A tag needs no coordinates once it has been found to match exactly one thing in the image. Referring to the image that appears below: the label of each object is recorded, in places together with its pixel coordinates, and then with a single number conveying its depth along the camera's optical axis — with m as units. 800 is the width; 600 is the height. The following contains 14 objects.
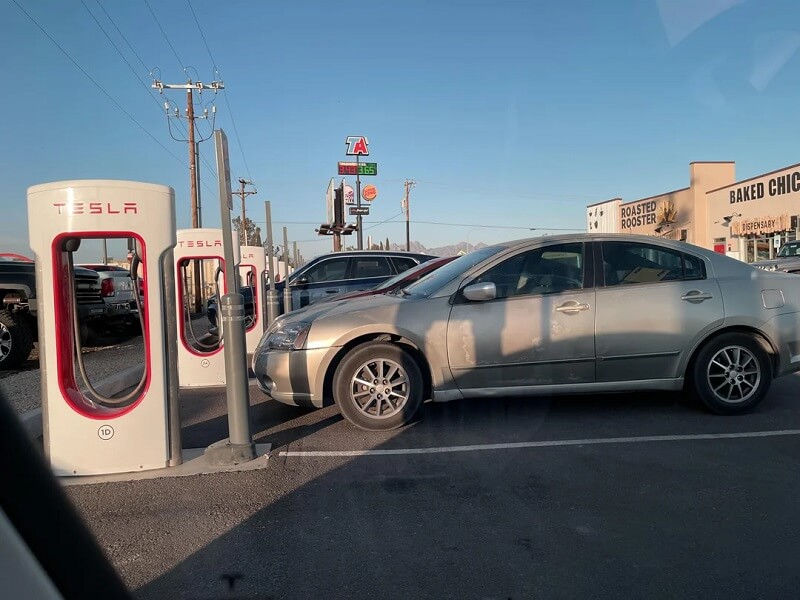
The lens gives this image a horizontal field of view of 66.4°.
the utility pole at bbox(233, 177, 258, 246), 43.36
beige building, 27.56
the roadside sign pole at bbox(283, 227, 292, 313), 10.11
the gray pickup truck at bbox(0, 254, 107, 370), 8.66
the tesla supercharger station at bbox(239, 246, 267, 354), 9.52
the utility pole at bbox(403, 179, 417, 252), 58.09
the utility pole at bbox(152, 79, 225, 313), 24.17
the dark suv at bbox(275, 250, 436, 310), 11.38
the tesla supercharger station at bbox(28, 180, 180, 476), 4.18
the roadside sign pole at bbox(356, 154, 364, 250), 24.02
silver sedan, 5.28
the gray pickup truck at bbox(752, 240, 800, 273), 16.88
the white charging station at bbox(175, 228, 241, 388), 7.56
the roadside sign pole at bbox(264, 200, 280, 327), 8.95
